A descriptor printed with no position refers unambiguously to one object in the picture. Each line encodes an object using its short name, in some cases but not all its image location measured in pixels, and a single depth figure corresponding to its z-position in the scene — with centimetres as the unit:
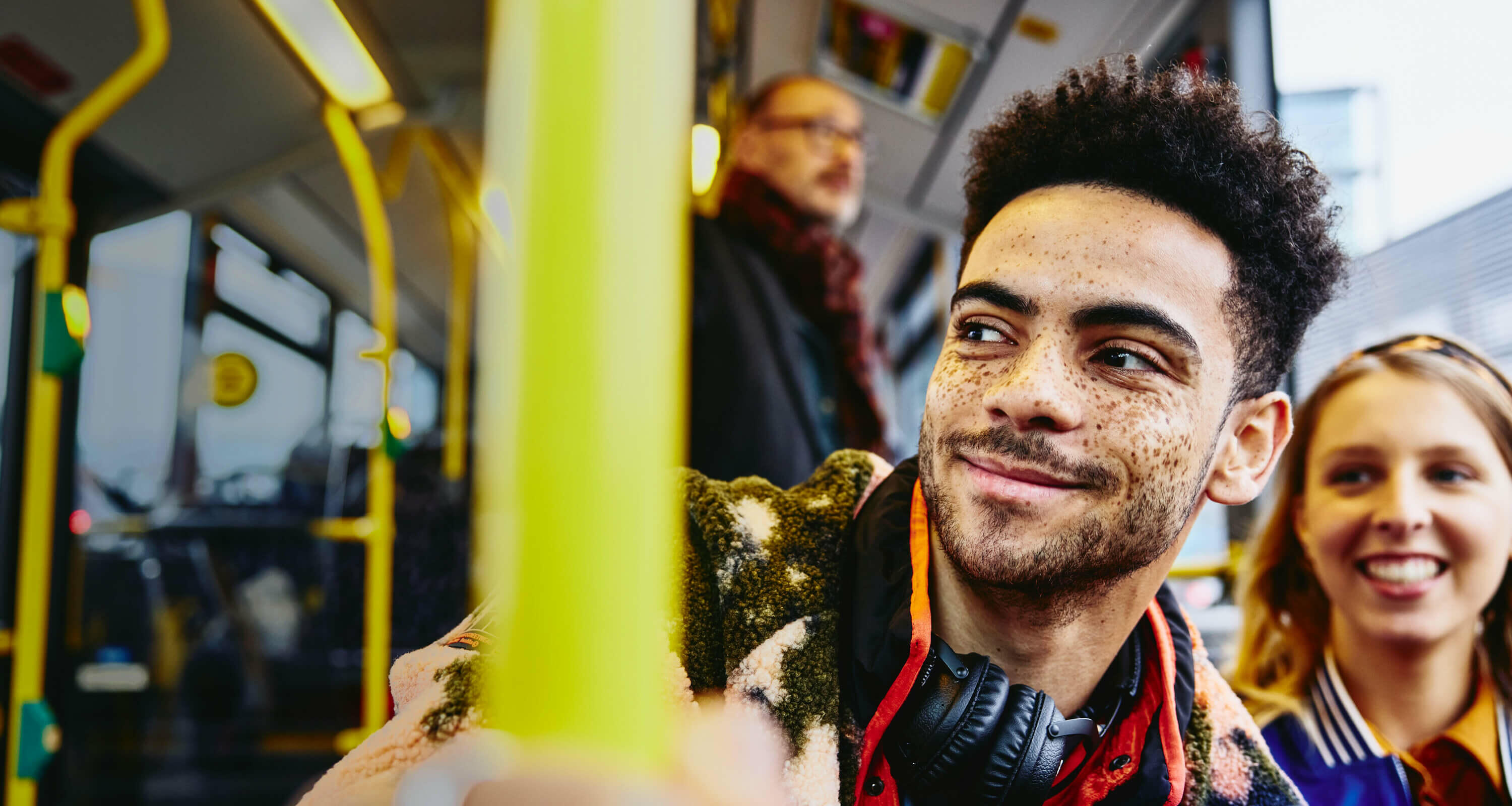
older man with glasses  182
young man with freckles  98
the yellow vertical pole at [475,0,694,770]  29
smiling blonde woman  147
